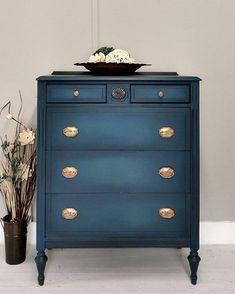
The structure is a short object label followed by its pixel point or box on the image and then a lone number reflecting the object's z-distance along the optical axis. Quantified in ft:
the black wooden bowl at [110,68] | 8.23
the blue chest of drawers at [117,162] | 7.68
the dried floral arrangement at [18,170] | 9.02
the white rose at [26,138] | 9.14
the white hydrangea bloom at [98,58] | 8.55
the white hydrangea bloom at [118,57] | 8.35
